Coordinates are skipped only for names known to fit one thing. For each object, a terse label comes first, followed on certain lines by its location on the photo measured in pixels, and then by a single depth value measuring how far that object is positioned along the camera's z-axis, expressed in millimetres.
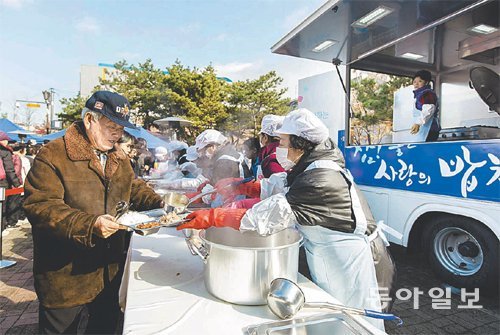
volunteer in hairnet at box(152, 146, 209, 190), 3578
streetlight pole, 15556
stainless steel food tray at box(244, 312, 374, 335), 961
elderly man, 1276
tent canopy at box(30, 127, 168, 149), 8938
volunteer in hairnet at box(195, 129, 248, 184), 3371
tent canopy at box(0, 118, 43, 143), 10570
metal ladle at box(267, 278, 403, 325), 1020
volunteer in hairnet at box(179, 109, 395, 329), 1218
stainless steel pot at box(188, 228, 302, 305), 1084
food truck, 2727
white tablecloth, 992
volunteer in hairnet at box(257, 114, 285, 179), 3182
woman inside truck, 3695
